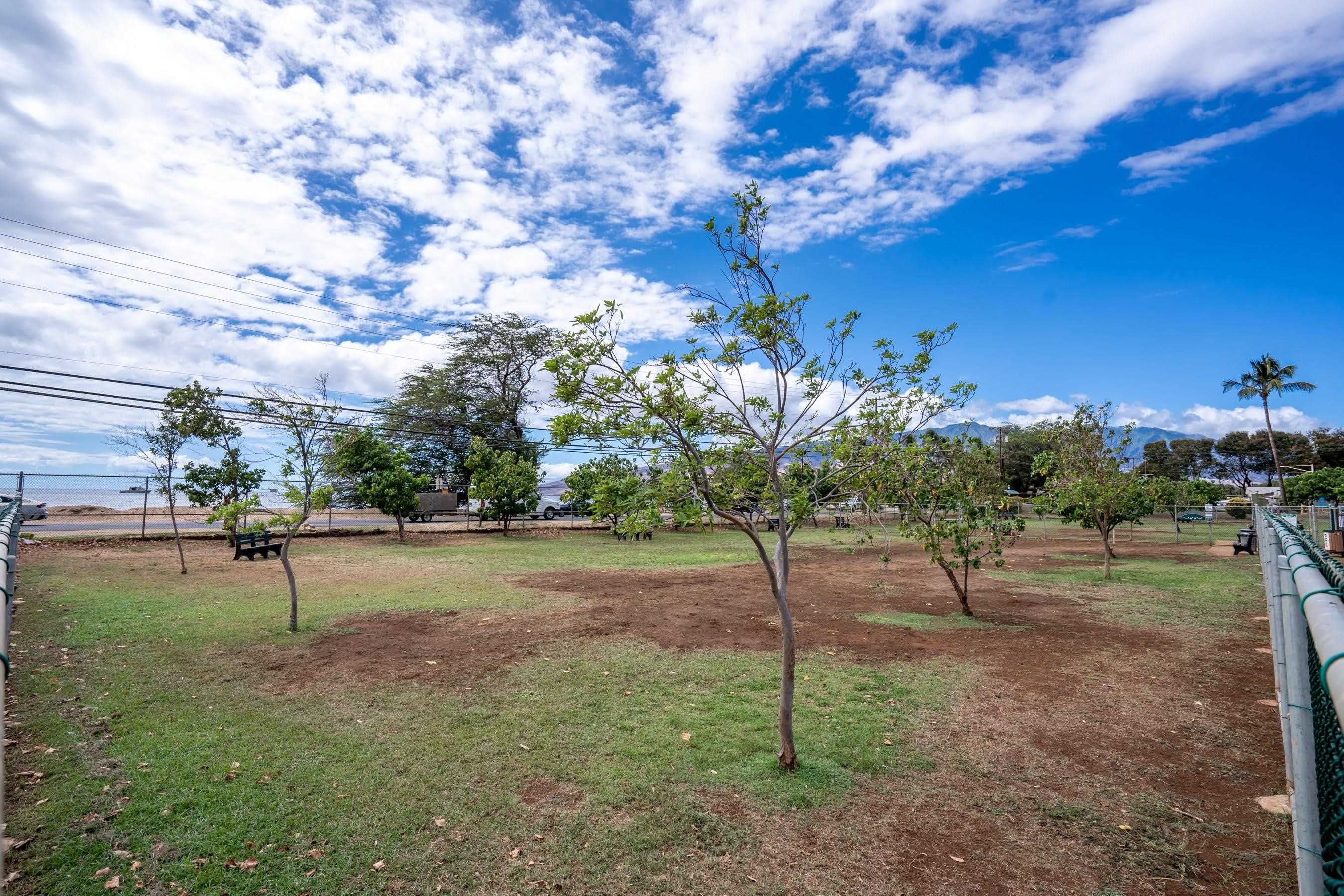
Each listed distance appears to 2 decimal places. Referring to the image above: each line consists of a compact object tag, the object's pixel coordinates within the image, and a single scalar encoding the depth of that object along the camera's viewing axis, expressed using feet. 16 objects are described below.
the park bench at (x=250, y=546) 58.85
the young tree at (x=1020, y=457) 196.34
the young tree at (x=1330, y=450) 175.83
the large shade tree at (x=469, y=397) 149.79
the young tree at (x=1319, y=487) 101.81
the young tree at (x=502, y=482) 95.71
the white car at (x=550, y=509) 141.59
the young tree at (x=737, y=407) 17.48
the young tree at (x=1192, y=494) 124.77
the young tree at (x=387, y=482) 85.61
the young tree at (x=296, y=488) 33.06
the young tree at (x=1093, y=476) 52.90
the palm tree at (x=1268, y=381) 136.77
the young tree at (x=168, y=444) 55.57
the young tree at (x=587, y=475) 99.30
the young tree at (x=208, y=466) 57.67
